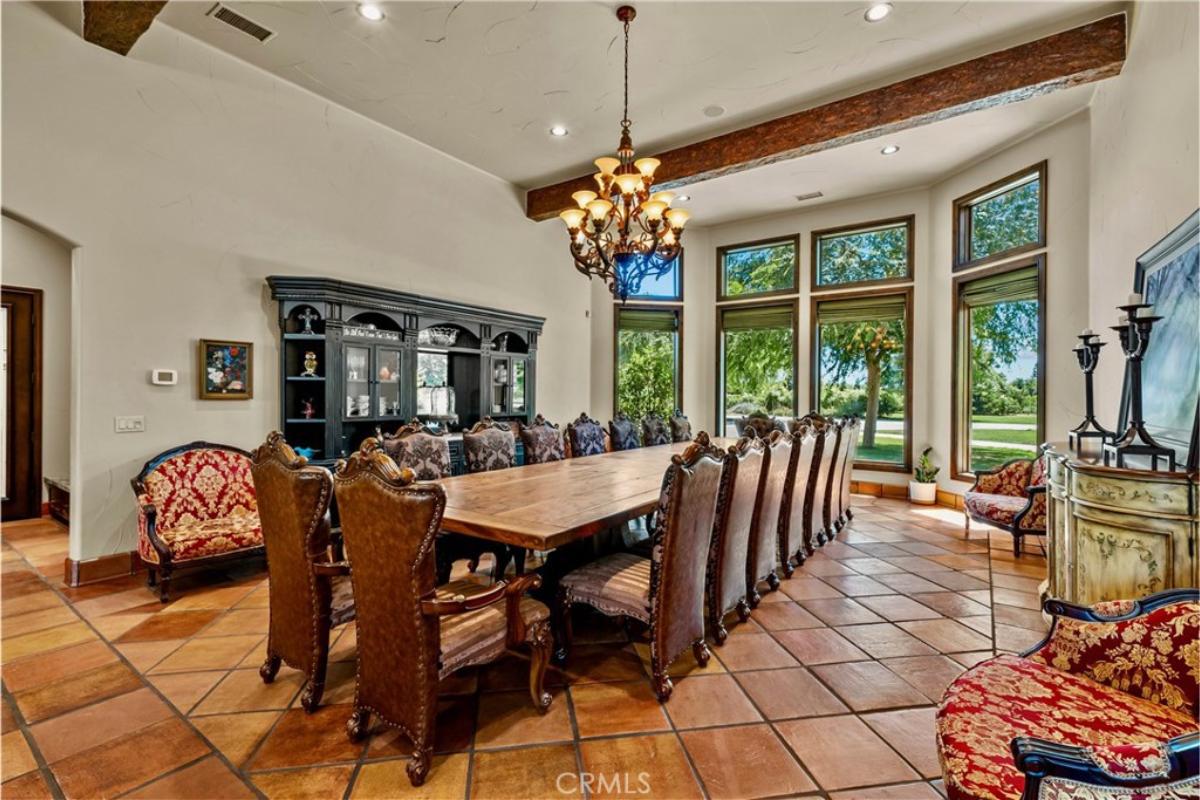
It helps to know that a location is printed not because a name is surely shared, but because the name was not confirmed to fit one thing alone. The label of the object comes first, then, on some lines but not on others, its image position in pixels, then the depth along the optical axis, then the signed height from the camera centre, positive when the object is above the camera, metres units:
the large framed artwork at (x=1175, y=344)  2.23 +0.25
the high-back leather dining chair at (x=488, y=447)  3.77 -0.39
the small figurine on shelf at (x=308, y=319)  4.26 +0.61
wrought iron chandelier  3.42 +1.18
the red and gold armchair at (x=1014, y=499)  3.89 -0.84
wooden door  4.94 -0.09
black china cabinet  4.22 +0.29
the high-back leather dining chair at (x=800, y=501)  3.59 -0.77
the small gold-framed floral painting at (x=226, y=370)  3.81 +0.18
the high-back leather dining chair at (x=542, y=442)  4.24 -0.39
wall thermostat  3.59 +0.11
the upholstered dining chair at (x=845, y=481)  4.72 -0.79
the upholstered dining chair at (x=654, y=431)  5.46 -0.39
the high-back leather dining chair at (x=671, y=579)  2.10 -0.84
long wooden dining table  2.04 -0.51
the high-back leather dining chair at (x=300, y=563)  1.98 -0.66
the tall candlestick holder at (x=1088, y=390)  2.85 +0.04
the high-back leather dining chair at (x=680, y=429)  5.84 -0.38
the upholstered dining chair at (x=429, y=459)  3.30 -0.42
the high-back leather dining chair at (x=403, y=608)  1.64 -0.71
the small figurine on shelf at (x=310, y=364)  4.30 +0.25
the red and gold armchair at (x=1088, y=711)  0.96 -0.82
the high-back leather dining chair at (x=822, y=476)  3.98 -0.64
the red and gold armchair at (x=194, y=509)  3.28 -0.81
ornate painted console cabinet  1.85 -0.52
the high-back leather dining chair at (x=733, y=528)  2.52 -0.67
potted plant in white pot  5.92 -0.99
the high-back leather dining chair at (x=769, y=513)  3.05 -0.72
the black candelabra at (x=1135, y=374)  2.20 +0.10
